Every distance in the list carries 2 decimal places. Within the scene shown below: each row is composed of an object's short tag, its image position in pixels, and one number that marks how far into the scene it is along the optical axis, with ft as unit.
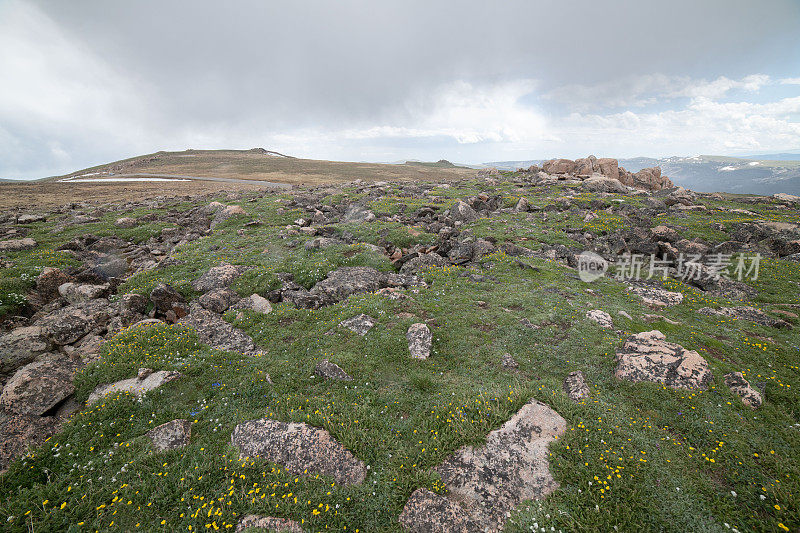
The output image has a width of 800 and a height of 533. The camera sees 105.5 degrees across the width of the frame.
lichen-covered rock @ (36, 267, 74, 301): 65.57
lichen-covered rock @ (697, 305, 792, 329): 56.90
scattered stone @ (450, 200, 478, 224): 129.27
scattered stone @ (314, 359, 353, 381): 44.01
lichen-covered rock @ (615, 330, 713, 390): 39.91
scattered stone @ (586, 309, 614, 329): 54.70
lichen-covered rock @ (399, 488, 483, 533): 26.73
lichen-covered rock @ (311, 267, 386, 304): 68.62
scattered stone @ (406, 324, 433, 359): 49.42
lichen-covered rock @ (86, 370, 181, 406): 38.52
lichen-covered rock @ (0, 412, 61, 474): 30.42
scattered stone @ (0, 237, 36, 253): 88.97
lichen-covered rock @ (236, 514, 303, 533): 25.91
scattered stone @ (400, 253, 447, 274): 82.23
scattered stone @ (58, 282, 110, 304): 64.39
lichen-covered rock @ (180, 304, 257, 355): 51.31
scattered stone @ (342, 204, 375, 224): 125.90
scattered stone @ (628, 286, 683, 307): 64.34
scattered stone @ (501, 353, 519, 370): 45.86
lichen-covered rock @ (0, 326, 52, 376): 43.83
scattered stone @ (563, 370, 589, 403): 39.17
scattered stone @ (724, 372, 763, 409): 37.01
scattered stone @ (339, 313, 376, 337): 54.94
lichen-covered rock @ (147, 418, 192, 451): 32.81
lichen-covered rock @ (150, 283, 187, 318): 60.29
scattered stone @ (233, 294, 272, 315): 61.62
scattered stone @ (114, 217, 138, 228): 120.53
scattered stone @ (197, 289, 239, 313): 62.13
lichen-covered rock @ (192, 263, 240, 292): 69.46
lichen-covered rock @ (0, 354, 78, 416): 34.24
